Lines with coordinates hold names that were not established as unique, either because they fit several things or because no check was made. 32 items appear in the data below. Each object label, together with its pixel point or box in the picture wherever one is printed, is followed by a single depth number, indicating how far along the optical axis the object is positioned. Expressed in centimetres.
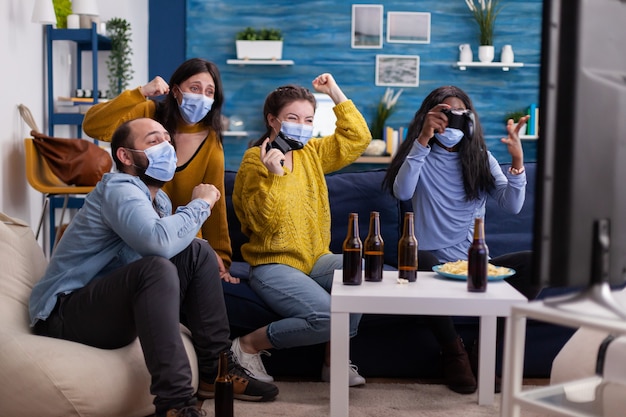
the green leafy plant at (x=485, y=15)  633
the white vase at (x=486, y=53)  630
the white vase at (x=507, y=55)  634
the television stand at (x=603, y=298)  122
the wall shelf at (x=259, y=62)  631
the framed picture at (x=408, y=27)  643
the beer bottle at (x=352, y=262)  238
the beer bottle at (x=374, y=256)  244
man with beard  217
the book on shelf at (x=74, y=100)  482
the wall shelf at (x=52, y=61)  470
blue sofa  279
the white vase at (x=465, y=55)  636
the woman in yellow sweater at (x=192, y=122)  288
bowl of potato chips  241
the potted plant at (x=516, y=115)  634
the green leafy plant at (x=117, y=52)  519
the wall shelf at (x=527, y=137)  612
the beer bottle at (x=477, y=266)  229
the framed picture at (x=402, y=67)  645
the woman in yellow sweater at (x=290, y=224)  266
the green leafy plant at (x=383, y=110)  633
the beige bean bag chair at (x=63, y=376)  213
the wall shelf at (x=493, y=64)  628
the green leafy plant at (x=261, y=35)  631
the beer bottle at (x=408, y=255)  244
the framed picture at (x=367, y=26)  643
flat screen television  116
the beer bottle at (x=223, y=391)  217
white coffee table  217
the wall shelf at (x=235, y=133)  637
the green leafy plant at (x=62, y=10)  477
